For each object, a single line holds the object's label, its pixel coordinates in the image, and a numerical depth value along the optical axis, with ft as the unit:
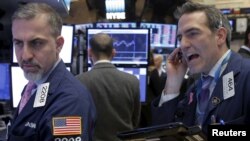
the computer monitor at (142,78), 13.00
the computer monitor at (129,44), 13.26
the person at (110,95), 10.34
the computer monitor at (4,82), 12.32
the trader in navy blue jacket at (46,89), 5.50
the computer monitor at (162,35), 20.35
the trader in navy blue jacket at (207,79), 5.51
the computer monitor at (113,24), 15.92
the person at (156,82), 13.23
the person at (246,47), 12.54
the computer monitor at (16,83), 11.86
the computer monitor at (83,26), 14.06
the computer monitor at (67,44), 11.88
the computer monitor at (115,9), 23.06
